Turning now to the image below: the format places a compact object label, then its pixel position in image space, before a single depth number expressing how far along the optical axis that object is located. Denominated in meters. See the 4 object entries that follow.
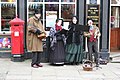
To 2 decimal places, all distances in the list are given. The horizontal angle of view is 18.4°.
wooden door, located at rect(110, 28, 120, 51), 16.19
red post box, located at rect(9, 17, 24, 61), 13.73
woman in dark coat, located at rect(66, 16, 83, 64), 13.47
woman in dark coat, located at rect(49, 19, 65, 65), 13.18
